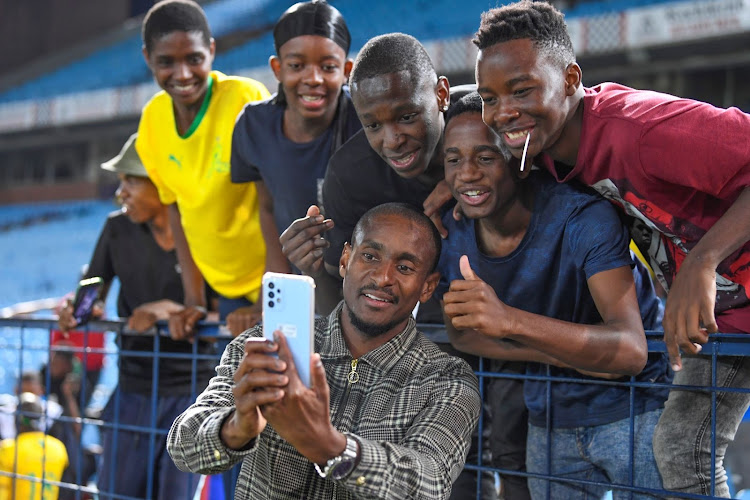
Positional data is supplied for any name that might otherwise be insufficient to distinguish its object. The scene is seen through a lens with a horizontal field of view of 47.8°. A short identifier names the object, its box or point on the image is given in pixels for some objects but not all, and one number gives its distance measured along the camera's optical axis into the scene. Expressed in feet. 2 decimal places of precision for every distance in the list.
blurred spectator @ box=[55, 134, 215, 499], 10.64
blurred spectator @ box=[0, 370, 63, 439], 18.97
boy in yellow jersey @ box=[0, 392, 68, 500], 14.05
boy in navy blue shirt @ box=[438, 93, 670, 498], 6.84
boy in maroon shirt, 6.21
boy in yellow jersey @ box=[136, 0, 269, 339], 10.40
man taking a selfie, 5.06
